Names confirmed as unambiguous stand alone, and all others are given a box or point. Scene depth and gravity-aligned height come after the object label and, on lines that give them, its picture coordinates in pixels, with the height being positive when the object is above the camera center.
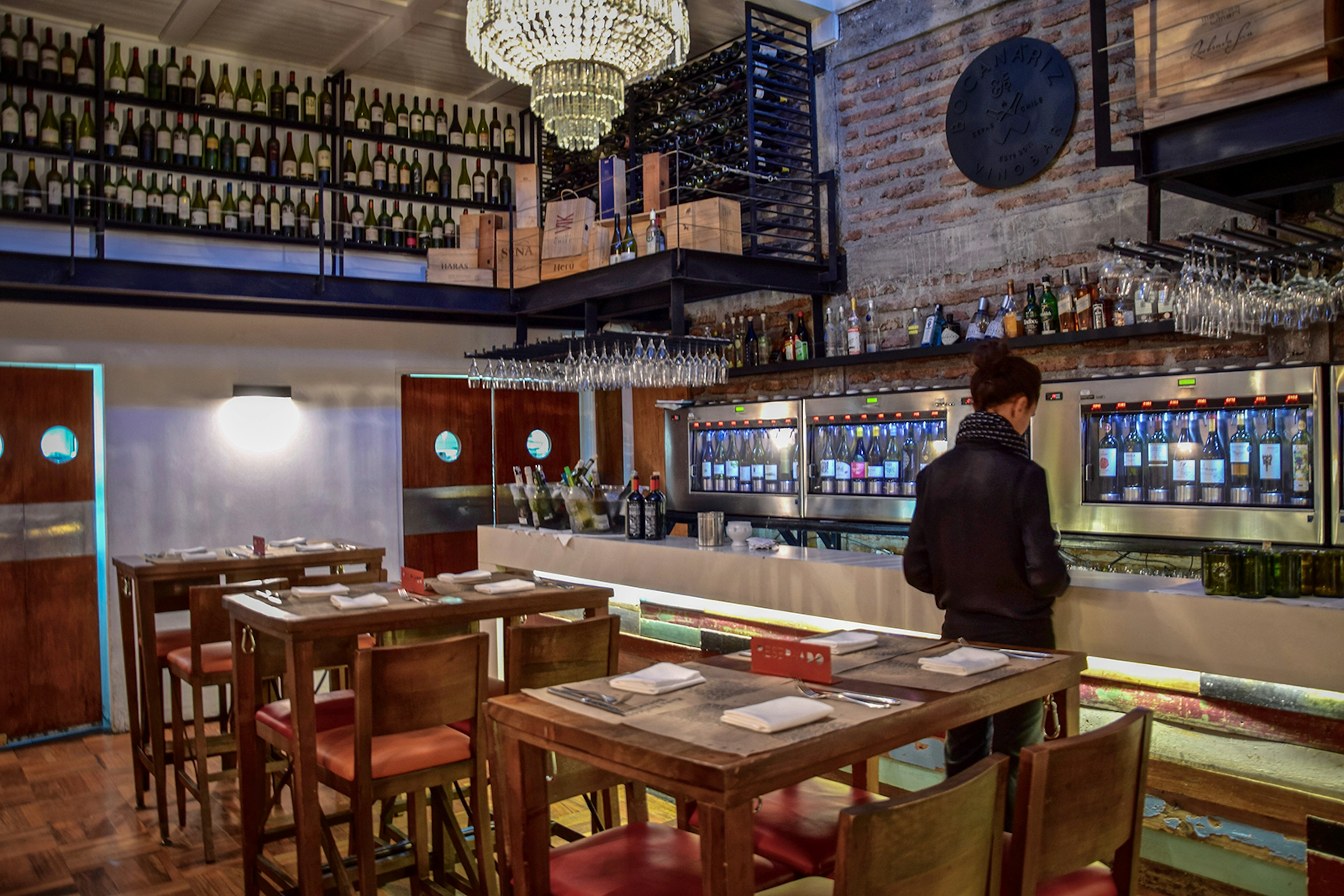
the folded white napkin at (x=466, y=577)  3.82 -0.53
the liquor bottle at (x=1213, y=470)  4.17 -0.18
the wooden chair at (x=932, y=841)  1.38 -0.60
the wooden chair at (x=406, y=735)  2.55 -0.83
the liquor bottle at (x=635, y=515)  4.79 -0.37
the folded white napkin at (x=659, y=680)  2.00 -0.50
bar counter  2.56 -0.57
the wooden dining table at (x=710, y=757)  1.53 -0.55
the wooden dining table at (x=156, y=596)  4.14 -0.65
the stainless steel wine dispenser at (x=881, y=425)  5.15 +0.05
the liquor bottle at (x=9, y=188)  5.61 +1.58
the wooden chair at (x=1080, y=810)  1.61 -0.65
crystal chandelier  3.48 +1.44
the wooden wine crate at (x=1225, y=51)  2.77 +1.13
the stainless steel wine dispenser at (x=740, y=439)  6.04 -0.08
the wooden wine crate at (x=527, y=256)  6.47 +1.24
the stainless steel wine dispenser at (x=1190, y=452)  3.90 -0.10
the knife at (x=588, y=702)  1.88 -0.51
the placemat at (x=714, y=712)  1.67 -0.52
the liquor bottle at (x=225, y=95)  6.78 +2.46
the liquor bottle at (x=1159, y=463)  4.36 -0.15
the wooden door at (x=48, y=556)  5.77 -0.62
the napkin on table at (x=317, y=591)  3.52 -0.53
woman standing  2.60 -0.28
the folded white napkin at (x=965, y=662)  2.14 -0.51
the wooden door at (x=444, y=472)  7.29 -0.21
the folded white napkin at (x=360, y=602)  3.22 -0.53
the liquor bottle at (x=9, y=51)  5.93 +2.43
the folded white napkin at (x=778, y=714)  1.72 -0.50
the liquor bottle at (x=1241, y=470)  4.09 -0.18
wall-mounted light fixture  6.54 +0.20
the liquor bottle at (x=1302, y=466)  3.89 -0.16
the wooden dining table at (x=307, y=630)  2.88 -0.59
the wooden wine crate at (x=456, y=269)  6.56 +1.17
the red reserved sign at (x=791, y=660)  2.09 -0.48
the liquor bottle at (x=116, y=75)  6.30 +2.47
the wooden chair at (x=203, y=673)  3.78 -0.90
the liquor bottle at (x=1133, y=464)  4.46 -0.16
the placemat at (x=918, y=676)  2.04 -0.52
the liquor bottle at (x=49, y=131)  6.11 +2.01
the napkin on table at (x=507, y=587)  3.53 -0.53
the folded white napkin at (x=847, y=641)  2.38 -0.51
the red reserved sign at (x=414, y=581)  3.61 -0.51
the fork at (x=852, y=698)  1.88 -0.52
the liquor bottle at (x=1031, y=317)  5.05 +0.59
